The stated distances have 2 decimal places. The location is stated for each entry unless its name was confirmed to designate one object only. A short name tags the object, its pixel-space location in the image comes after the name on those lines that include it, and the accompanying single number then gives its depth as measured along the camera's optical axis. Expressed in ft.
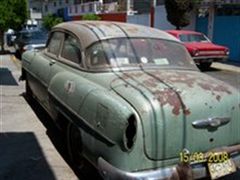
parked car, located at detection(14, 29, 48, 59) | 36.97
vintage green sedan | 8.16
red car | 33.99
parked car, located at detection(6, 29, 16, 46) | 59.70
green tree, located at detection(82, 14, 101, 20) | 69.09
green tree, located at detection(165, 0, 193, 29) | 48.17
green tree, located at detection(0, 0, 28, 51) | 45.55
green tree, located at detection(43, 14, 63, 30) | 89.01
